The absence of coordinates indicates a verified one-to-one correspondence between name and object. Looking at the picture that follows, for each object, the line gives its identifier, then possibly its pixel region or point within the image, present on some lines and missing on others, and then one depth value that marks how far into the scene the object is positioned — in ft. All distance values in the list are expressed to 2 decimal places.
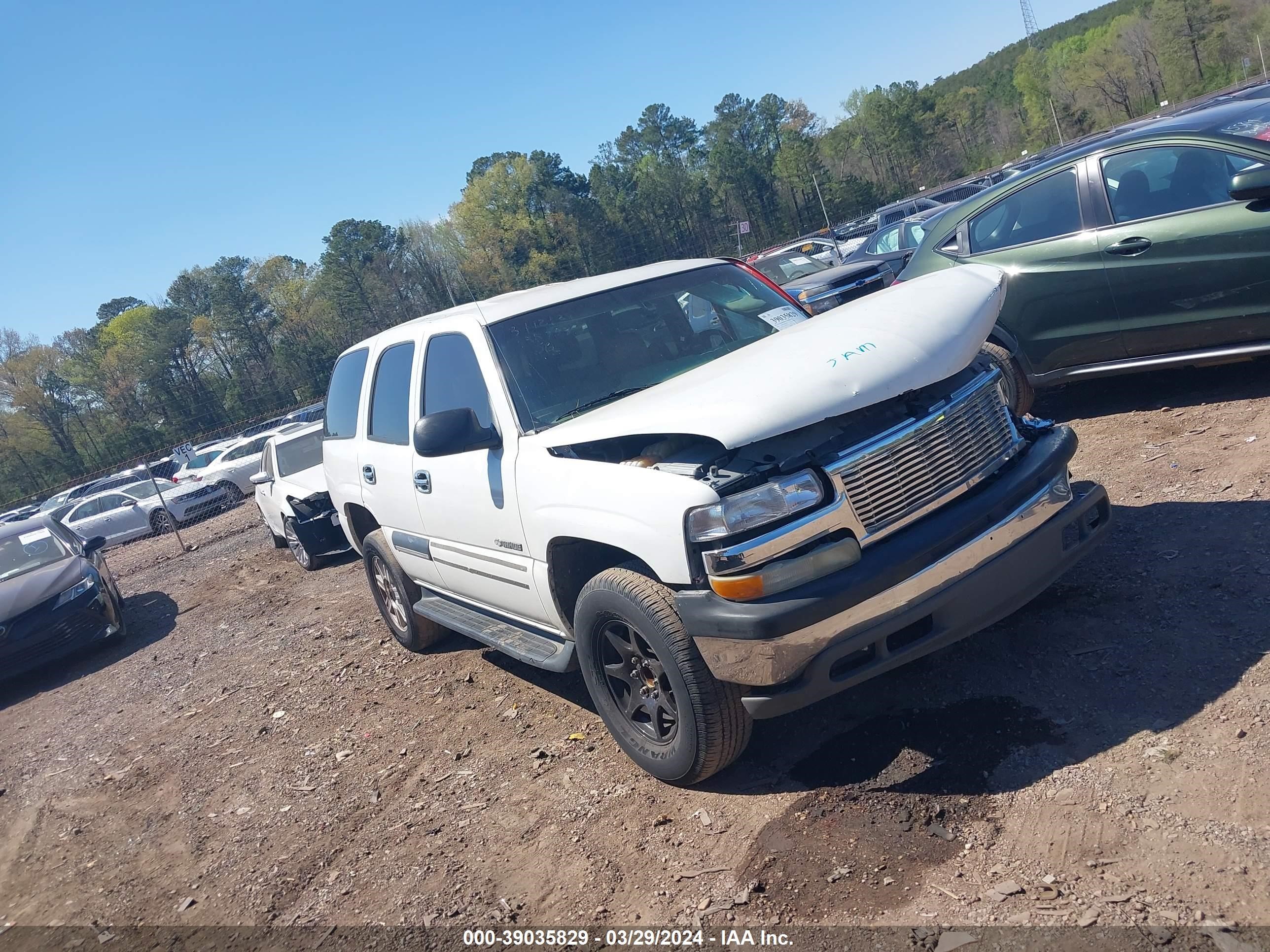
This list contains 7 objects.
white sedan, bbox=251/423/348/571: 32.24
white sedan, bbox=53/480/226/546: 64.80
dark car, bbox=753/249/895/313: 35.09
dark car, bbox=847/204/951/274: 49.47
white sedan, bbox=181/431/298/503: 67.97
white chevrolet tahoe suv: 10.16
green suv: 17.47
